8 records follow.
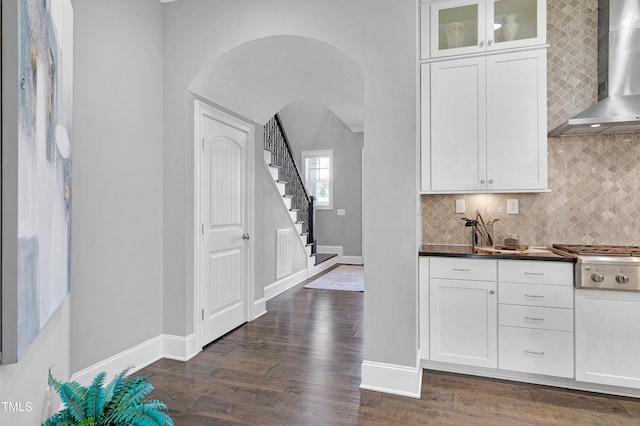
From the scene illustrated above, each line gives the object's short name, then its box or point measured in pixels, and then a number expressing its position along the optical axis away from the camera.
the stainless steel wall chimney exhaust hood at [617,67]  2.55
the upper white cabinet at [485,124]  2.70
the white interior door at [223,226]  3.25
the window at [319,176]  8.17
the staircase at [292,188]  5.35
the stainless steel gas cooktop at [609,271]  2.30
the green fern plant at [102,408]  1.21
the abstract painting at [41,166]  1.05
